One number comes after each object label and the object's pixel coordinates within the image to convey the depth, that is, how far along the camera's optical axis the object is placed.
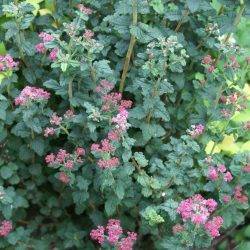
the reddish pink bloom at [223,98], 2.38
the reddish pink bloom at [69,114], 2.23
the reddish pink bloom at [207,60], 2.36
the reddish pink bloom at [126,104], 2.21
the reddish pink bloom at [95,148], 2.05
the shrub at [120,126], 2.12
